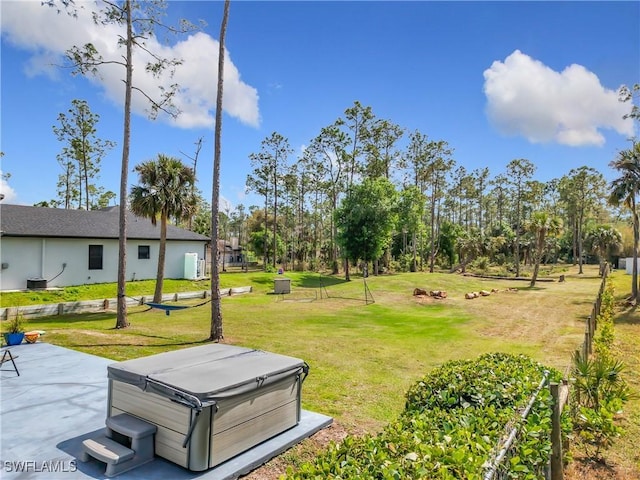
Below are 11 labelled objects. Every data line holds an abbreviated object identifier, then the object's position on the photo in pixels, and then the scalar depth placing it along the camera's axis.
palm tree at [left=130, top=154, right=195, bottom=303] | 16.67
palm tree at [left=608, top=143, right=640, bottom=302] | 18.59
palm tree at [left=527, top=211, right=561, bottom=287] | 28.52
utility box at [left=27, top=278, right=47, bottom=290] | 17.83
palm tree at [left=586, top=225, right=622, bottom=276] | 38.09
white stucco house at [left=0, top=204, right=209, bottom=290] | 17.72
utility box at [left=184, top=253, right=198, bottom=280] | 24.89
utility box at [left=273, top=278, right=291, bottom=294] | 23.48
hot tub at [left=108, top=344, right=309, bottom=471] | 3.92
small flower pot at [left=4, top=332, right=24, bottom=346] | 9.18
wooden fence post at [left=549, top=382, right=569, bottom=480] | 3.47
